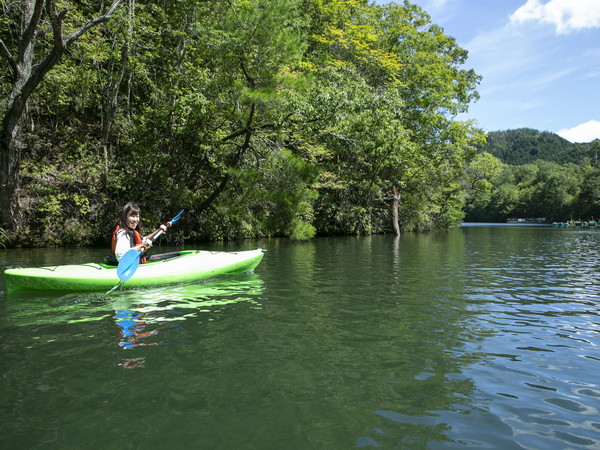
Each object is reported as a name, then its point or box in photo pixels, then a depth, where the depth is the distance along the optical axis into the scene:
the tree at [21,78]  9.99
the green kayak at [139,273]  6.20
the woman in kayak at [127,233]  6.58
